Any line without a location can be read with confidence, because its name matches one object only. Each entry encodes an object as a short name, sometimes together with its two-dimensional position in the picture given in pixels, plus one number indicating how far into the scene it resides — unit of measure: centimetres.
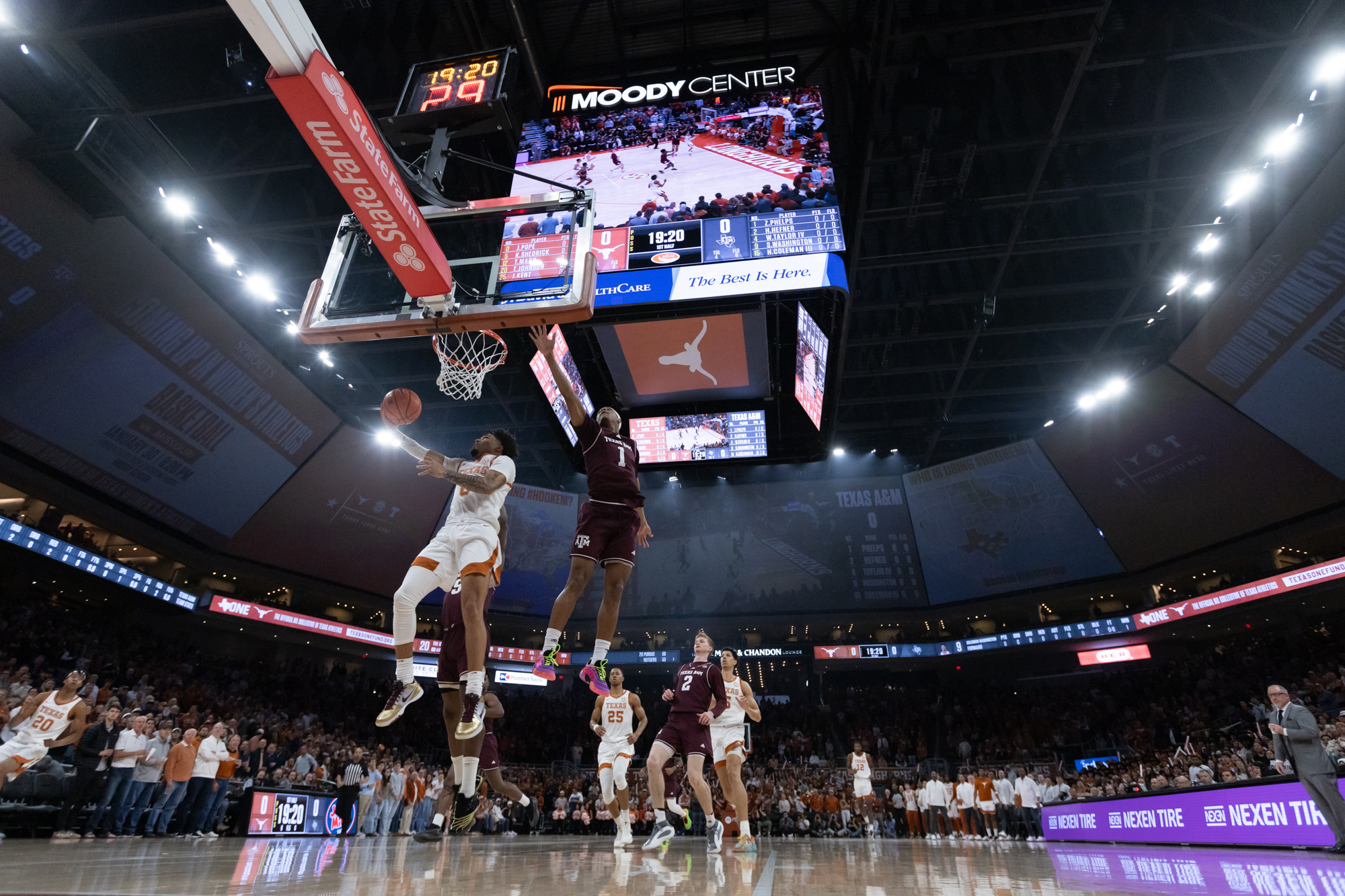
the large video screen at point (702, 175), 902
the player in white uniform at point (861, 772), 1488
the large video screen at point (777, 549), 2339
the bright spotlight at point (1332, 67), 990
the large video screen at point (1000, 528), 2073
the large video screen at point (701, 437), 1230
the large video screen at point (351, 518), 1855
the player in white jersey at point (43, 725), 662
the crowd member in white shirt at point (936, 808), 1628
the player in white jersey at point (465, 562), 438
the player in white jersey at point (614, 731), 777
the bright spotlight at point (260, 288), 1328
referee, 1231
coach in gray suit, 622
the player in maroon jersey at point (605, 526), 538
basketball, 455
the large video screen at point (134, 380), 1089
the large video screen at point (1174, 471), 1580
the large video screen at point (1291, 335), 1154
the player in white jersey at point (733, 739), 664
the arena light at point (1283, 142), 1105
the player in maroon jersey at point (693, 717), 676
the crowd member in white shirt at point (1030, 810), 1538
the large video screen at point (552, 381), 1052
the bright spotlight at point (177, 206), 1145
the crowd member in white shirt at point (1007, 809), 1562
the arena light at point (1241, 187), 1206
